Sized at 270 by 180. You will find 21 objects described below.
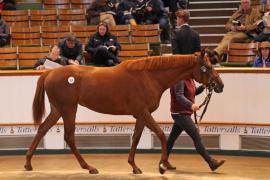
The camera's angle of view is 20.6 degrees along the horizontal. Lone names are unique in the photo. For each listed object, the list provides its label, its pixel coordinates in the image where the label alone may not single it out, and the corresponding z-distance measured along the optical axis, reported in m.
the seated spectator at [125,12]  15.48
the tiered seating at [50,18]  16.05
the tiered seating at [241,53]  13.39
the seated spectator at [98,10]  15.37
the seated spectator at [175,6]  16.48
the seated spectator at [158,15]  15.24
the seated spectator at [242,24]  14.10
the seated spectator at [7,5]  16.52
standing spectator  10.41
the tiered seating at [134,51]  13.55
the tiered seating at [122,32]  14.66
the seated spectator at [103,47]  12.97
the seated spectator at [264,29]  13.72
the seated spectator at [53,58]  11.83
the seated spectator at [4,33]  14.62
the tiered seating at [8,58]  13.52
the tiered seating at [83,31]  14.75
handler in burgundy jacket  9.74
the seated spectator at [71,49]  12.73
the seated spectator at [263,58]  12.11
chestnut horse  9.59
